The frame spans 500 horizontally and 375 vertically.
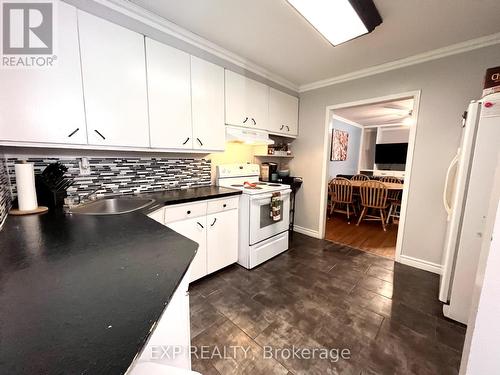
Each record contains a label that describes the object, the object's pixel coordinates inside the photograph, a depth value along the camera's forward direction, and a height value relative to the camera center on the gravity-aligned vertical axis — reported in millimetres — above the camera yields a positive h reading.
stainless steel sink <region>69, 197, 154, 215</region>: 1457 -365
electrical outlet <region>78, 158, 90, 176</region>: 1646 -69
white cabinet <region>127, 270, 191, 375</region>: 671 -644
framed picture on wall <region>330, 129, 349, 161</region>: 4983 +462
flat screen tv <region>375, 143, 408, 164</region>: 5668 +310
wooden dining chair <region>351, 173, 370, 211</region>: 4047 -593
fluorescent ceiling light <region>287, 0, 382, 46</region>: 1386 +1070
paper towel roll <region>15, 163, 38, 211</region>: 1191 -182
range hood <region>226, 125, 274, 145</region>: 2229 +282
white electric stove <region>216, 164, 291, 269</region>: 2182 -634
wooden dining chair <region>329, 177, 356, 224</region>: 3815 -568
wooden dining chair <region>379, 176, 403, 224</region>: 3681 -682
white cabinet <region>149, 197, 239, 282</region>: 1715 -638
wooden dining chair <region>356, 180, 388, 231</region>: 3502 -560
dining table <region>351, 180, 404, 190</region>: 3500 -377
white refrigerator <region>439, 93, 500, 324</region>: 1386 -243
